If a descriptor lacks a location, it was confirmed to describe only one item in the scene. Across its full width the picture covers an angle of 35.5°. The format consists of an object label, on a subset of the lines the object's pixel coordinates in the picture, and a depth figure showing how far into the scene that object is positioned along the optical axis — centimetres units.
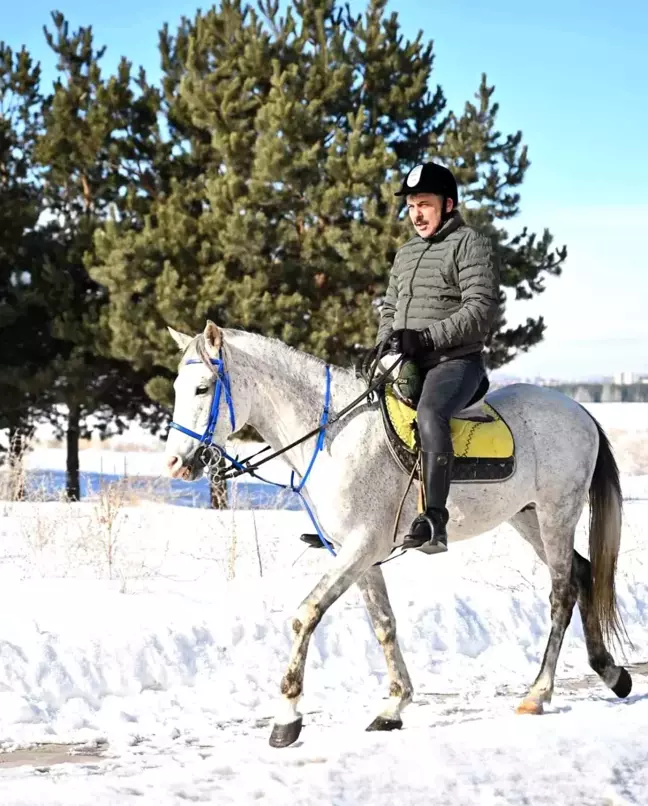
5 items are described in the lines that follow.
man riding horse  563
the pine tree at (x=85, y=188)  2070
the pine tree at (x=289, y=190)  1861
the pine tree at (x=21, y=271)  2070
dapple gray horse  543
